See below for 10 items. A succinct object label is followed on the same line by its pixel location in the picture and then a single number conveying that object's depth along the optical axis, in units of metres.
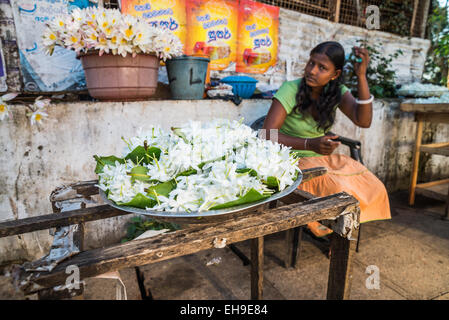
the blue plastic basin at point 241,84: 2.88
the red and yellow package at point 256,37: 3.49
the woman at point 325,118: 2.00
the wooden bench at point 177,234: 0.74
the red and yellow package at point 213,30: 3.15
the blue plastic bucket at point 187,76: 2.49
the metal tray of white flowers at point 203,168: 0.83
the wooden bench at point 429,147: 3.18
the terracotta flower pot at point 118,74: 2.08
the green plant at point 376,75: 4.14
